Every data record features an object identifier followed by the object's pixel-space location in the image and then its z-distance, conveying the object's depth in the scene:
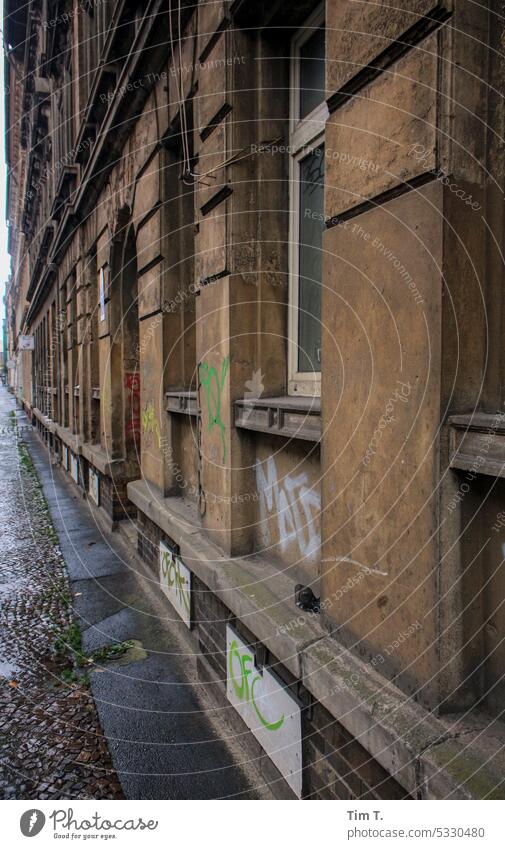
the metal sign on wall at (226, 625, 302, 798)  2.74
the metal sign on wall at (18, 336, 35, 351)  27.77
